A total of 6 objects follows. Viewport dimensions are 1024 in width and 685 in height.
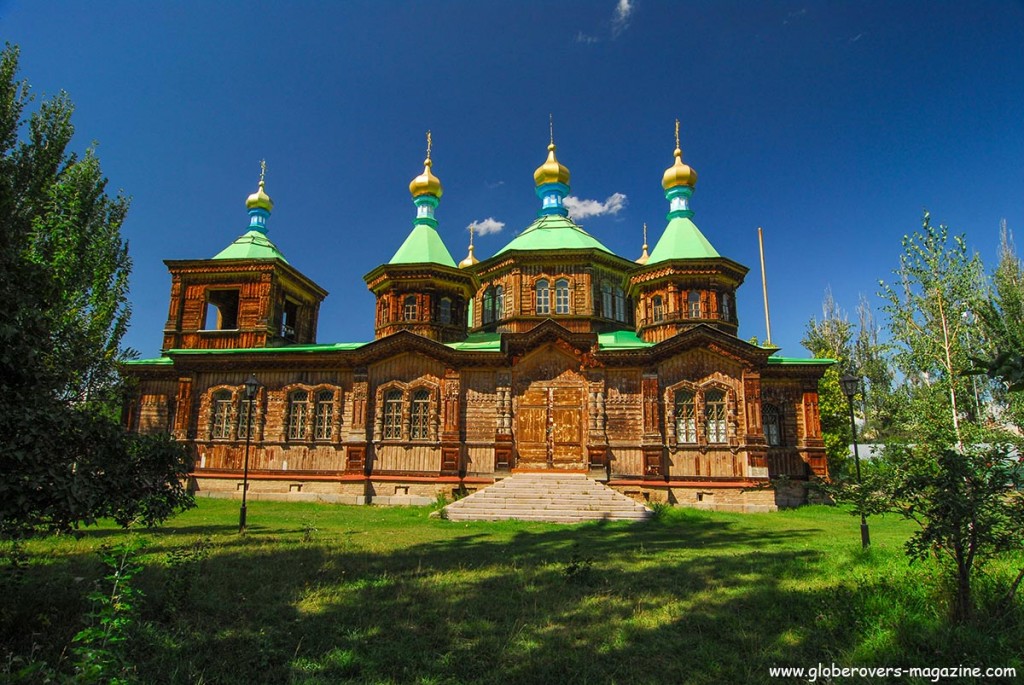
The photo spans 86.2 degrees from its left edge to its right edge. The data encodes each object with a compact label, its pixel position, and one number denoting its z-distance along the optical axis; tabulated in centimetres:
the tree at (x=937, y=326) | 1730
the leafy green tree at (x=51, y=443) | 455
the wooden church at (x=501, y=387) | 1923
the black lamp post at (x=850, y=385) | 1237
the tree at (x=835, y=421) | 2675
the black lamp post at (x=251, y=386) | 1364
